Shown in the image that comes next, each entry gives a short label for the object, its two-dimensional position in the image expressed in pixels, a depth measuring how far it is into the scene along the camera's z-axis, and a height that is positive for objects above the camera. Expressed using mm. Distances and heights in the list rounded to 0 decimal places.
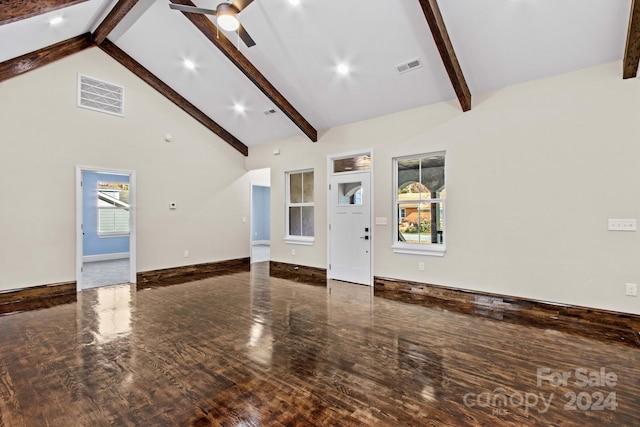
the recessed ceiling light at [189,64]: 5246 +2599
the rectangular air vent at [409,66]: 4122 +2020
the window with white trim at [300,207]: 6652 +227
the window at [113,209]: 8555 +276
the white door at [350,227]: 5617 -188
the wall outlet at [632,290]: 3455 -823
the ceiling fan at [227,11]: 3115 +2068
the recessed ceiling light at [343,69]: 4492 +2140
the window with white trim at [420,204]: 4867 +206
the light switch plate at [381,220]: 5373 -53
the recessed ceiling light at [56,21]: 4023 +2587
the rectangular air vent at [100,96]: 5230 +2121
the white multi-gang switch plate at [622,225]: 3452 -107
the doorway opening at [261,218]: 12000 -9
